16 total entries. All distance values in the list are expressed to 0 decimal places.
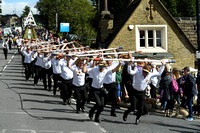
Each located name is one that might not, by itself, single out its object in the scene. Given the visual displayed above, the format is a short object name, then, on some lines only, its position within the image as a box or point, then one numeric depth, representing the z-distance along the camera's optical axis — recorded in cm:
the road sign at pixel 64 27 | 5438
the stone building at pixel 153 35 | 2686
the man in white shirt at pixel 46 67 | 1734
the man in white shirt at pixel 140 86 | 1113
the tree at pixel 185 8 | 5338
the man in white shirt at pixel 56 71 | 1576
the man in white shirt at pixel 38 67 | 1861
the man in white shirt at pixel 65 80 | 1399
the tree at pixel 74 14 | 6170
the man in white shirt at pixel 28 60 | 2062
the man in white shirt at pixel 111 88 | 1227
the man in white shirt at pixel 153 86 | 1455
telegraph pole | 1671
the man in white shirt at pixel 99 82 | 1132
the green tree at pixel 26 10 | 15662
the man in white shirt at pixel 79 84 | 1234
